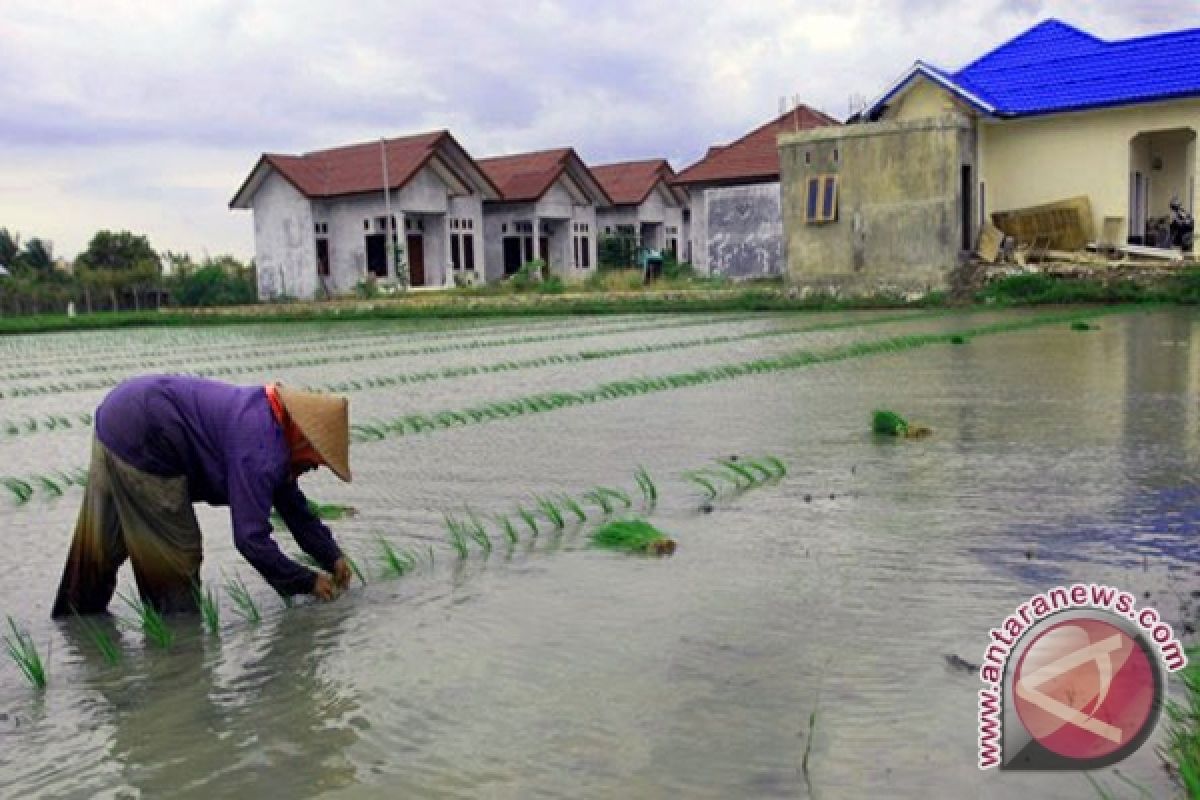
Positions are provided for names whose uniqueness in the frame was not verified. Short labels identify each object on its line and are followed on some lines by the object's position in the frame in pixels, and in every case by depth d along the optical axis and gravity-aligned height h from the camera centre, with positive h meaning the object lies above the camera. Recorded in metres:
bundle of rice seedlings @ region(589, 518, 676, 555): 4.34 -1.00
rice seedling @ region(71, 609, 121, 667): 3.42 -1.09
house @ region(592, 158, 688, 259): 37.47 +3.23
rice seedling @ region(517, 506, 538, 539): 4.74 -1.00
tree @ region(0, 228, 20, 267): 41.44 +2.71
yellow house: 19.86 +2.39
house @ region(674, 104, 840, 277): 28.12 +2.30
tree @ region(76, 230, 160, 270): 39.62 +2.27
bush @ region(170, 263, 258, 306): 31.69 +0.59
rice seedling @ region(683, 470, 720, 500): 5.26 -0.99
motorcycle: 19.47 +0.84
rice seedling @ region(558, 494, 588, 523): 4.87 -1.00
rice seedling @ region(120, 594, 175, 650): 3.50 -1.05
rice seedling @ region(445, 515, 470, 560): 4.44 -1.03
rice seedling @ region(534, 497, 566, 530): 4.78 -0.99
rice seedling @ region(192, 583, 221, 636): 3.60 -1.02
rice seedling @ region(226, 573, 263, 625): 3.71 -1.04
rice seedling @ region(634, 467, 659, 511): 5.22 -0.99
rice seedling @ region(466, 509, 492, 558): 4.53 -1.03
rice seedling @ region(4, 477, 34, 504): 5.96 -0.97
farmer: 3.43 -0.55
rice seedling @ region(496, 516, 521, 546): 4.62 -1.02
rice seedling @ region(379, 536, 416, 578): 4.20 -1.05
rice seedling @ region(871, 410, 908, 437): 6.74 -0.88
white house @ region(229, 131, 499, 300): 30.25 +2.59
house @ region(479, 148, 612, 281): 33.69 +2.70
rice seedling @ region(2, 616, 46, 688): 3.20 -1.06
